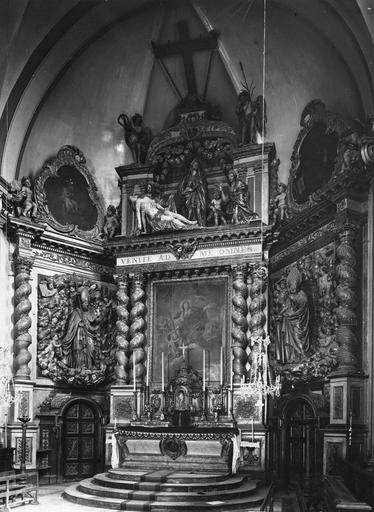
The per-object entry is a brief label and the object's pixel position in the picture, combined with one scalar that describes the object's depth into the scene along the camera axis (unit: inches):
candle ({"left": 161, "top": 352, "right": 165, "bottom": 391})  692.1
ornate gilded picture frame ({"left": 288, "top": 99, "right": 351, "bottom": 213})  604.4
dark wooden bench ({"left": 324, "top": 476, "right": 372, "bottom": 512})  277.4
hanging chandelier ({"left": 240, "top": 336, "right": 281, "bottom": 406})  655.1
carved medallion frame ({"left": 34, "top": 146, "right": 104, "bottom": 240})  732.0
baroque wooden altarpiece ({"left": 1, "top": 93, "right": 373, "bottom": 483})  635.5
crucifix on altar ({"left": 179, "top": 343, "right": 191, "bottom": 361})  709.3
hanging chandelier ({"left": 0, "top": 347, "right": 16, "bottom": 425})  642.8
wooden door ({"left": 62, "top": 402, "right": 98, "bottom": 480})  711.7
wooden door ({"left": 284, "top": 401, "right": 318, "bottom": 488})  616.1
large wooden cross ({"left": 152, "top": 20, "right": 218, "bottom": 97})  733.9
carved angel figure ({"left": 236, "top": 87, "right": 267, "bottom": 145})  721.6
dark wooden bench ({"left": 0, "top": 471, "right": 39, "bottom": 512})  499.2
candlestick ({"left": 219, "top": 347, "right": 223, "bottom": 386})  686.5
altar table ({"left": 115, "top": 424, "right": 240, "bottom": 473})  611.8
